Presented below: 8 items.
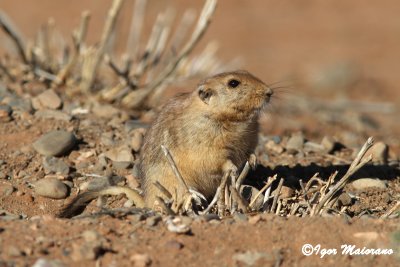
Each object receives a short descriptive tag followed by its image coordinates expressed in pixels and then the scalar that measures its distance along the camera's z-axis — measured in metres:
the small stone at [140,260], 7.18
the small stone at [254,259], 7.31
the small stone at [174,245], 7.49
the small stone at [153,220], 8.01
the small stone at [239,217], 8.25
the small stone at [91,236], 7.52
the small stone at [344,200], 10.20
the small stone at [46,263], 6.99
